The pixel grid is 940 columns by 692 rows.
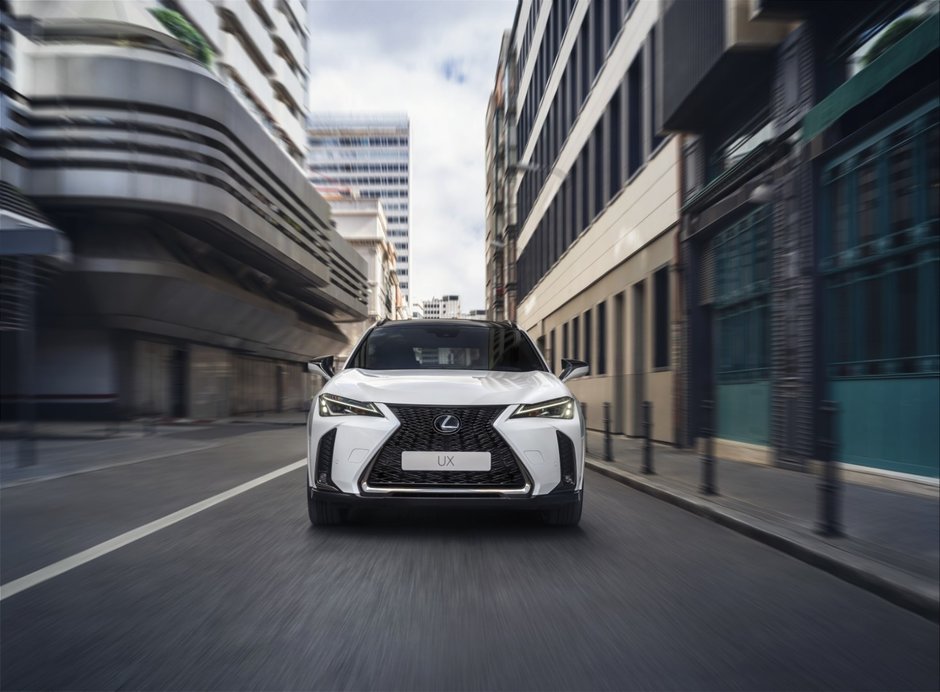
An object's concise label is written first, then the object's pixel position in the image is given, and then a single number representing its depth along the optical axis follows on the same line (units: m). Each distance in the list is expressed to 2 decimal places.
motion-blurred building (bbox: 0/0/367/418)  22.92
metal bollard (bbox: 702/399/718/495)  7.55
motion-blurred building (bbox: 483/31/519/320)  46.56
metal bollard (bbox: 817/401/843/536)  5.38
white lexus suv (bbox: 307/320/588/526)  5.17
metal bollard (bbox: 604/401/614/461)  11.54
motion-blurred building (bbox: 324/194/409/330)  91.81
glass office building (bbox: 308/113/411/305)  178.38
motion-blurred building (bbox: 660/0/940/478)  7.95
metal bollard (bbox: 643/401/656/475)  9.55
